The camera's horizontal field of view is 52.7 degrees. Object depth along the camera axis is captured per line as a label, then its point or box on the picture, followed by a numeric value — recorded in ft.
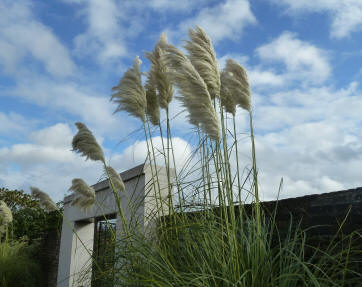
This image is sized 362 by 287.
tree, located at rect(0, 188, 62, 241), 36.76
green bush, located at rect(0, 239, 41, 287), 20.31
